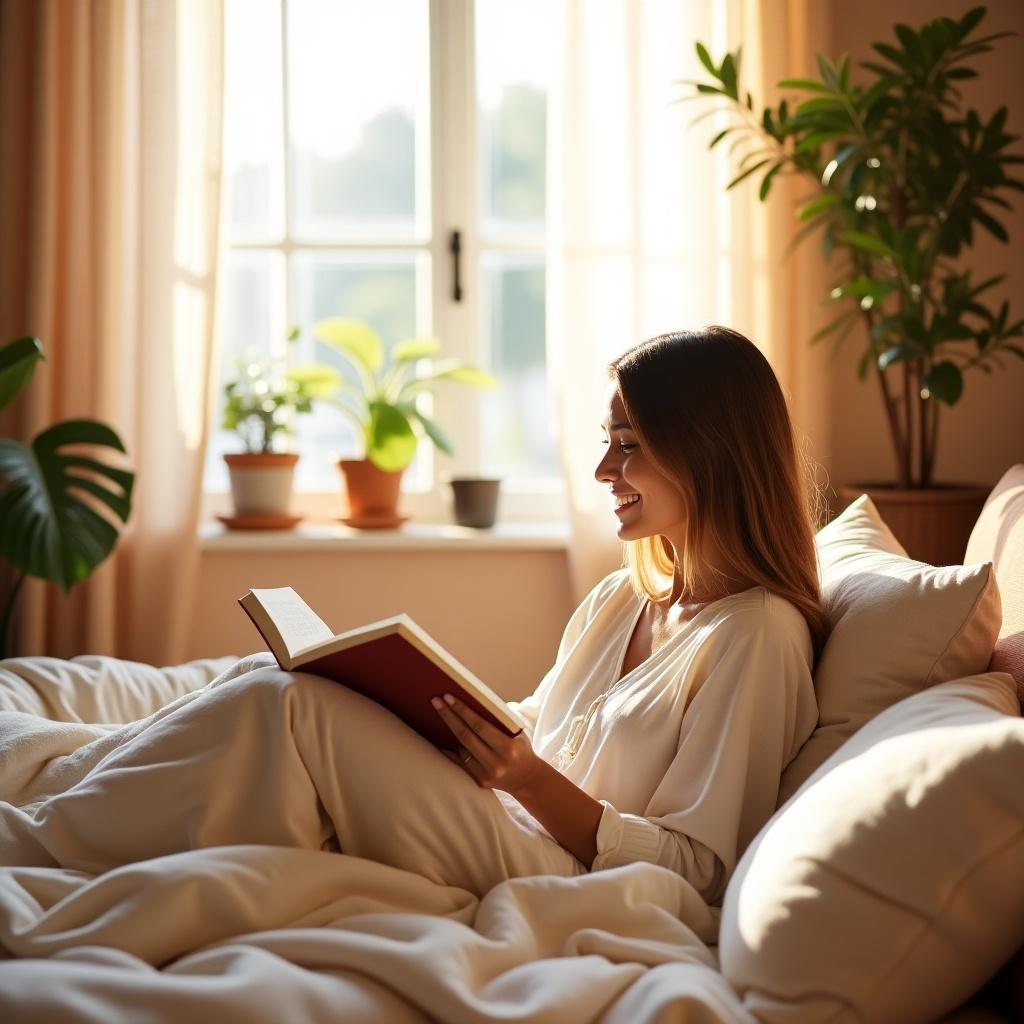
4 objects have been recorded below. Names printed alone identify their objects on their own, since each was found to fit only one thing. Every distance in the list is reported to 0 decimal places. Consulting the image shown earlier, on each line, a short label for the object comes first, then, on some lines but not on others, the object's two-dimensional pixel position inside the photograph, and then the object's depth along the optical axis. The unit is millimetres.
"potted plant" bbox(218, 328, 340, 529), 3115
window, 3246
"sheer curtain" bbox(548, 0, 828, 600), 2969
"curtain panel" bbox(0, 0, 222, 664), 2963
